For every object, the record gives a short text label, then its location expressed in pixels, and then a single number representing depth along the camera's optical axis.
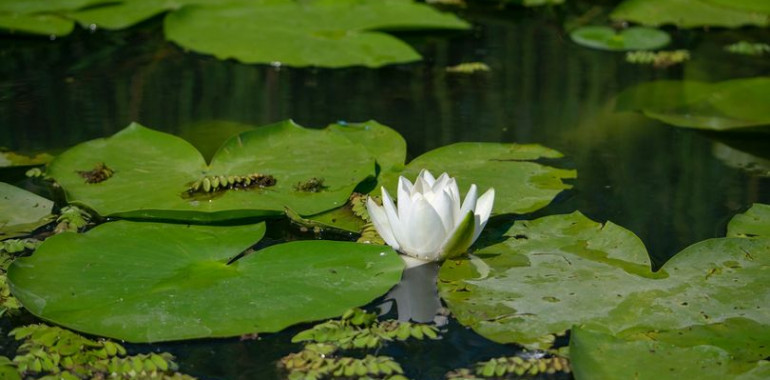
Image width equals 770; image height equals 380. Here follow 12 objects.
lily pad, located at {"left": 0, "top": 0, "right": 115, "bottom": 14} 8.00
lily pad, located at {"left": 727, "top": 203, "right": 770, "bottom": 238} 4.33
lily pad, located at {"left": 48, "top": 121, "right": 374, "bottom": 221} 4.42
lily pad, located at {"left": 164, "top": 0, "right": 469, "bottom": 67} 7.08
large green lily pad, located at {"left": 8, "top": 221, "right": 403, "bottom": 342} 3.53
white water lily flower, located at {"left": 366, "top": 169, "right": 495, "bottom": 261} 3.93
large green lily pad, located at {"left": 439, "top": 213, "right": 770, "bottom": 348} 3.57
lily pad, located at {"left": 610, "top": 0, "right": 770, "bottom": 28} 8.51
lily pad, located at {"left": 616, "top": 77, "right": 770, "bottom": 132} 5.89
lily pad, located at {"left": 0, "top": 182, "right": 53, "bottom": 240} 4.37
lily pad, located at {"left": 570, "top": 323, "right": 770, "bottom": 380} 3.19
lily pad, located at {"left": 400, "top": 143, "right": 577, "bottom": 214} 4.63
